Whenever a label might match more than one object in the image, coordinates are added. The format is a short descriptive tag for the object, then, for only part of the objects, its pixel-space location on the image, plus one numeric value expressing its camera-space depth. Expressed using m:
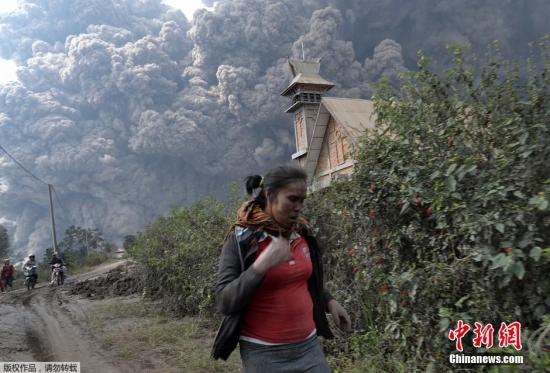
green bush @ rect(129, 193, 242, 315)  6.84
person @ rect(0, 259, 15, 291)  17.08
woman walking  1.96
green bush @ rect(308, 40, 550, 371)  2.65
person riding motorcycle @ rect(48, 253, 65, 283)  17.42
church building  17.06
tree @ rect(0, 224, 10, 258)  35.91
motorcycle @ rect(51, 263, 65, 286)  17.12
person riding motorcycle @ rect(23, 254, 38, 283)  16.72
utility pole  26.96
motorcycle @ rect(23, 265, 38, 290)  16.45
